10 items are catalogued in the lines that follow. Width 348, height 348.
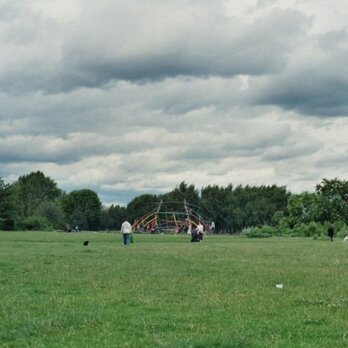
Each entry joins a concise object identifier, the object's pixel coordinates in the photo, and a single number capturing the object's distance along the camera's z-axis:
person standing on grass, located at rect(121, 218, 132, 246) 55.84
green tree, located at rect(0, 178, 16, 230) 140.12
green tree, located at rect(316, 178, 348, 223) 116.44
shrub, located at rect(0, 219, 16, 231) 139.73
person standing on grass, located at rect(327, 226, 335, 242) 74.50
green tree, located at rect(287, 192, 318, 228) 119.49
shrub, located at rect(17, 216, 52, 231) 146.75
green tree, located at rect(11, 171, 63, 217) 190.81
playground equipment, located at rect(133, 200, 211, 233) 127.75
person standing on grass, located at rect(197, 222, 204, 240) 70.88
